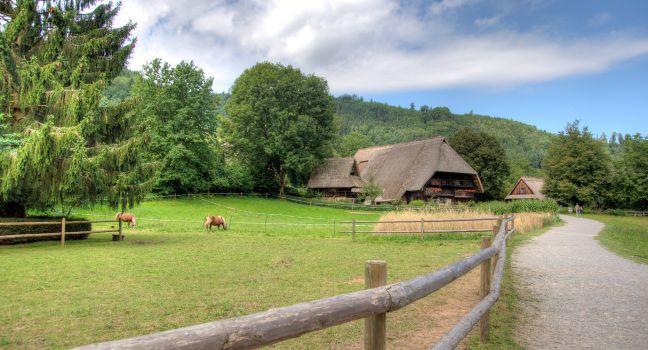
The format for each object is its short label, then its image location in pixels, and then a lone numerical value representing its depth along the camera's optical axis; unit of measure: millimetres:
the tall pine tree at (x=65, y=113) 14602
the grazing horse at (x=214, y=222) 23641
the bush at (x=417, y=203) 41494
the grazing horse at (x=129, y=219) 24569
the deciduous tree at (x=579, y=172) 52906
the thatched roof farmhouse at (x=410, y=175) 46656
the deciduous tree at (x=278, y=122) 48062
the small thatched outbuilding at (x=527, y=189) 63875
